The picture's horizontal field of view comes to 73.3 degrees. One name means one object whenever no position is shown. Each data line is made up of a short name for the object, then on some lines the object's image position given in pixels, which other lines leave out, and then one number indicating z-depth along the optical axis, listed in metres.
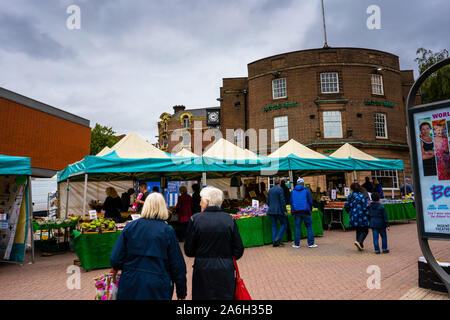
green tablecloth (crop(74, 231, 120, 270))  6.93
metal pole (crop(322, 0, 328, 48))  27.08
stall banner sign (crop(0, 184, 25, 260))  8.23
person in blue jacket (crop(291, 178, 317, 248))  8.77
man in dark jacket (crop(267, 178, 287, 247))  9.06
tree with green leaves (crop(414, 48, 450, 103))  22.78
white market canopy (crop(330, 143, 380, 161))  15.72
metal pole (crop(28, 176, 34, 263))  8.16
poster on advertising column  4.41
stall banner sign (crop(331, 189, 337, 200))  13.20
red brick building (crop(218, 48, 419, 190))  23.95
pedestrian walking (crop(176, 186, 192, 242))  9.48
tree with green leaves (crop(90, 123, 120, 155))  34.38
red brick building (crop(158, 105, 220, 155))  50.09
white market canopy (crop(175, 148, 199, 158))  13.94
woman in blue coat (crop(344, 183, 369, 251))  7.93
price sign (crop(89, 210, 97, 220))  7.24
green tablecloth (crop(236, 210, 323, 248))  9.19
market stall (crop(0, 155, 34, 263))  8.15
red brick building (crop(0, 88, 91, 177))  22.45
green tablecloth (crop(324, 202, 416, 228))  13.48
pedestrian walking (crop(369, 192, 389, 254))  7.59
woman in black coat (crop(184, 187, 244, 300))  3.04
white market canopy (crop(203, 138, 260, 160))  10.96
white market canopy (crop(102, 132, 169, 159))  9.48
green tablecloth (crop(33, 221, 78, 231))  8.89
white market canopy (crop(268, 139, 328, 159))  12.75
